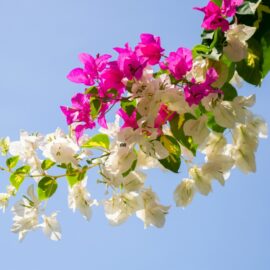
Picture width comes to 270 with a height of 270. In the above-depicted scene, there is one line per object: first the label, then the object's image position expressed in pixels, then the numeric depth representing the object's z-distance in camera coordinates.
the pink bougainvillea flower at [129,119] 1.29
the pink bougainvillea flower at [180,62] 1.27
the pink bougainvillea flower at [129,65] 1.26
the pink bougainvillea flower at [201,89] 1.25
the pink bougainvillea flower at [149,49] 1.28
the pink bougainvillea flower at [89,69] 1.29
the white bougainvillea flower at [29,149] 1.39
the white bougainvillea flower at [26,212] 1.38
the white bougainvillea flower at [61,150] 1.33
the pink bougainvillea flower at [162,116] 1.30
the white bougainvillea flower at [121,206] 1.37
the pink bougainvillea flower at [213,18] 1.26
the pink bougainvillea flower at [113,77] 1.27
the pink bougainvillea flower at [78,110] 1.30
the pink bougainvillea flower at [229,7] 1.27
